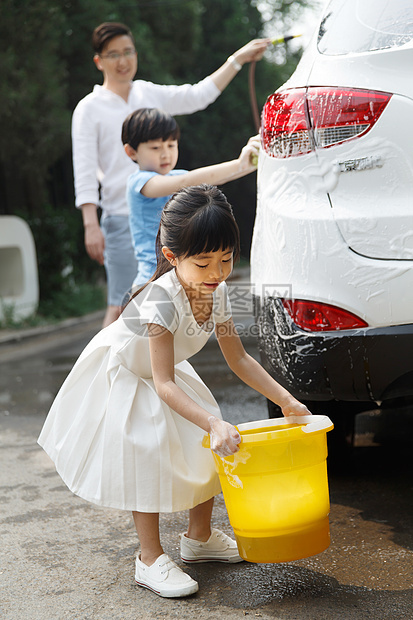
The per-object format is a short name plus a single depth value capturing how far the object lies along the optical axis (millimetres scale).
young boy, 3005
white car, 2219
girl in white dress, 2188
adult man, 4066
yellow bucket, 2035
